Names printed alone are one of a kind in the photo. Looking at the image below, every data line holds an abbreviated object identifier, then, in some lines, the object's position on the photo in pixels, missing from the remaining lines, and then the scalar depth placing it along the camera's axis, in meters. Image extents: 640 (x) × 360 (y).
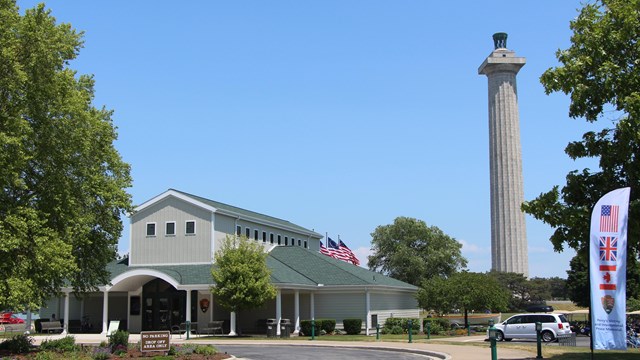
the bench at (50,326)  43.72
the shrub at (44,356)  21.15
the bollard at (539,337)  21.95
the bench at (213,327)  40.88
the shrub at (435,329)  42.09
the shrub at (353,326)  41.31
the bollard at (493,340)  18.20
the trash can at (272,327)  38.84
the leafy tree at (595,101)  19.34
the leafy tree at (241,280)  37.44
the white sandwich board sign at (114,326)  27.33
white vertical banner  15.60
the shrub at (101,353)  22.11
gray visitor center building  42.47
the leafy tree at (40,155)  21.03
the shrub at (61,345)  24.60
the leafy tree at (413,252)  81.94
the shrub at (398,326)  42.38
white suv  34.38
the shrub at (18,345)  24.23
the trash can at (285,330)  38.93
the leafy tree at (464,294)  48.72
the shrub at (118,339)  24.23
